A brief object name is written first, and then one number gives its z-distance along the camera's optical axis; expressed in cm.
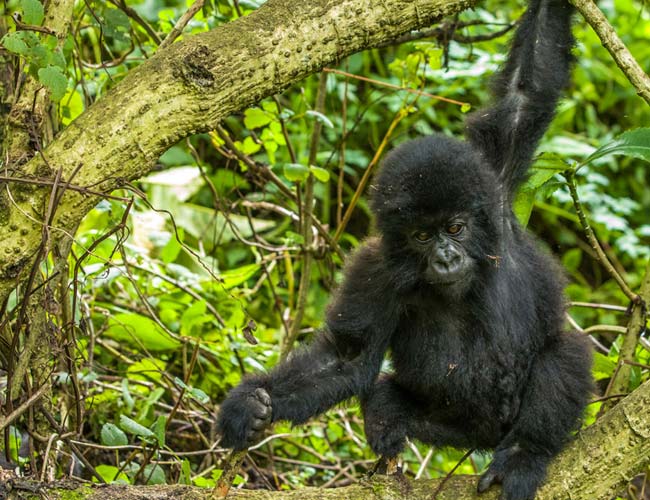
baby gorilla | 709
